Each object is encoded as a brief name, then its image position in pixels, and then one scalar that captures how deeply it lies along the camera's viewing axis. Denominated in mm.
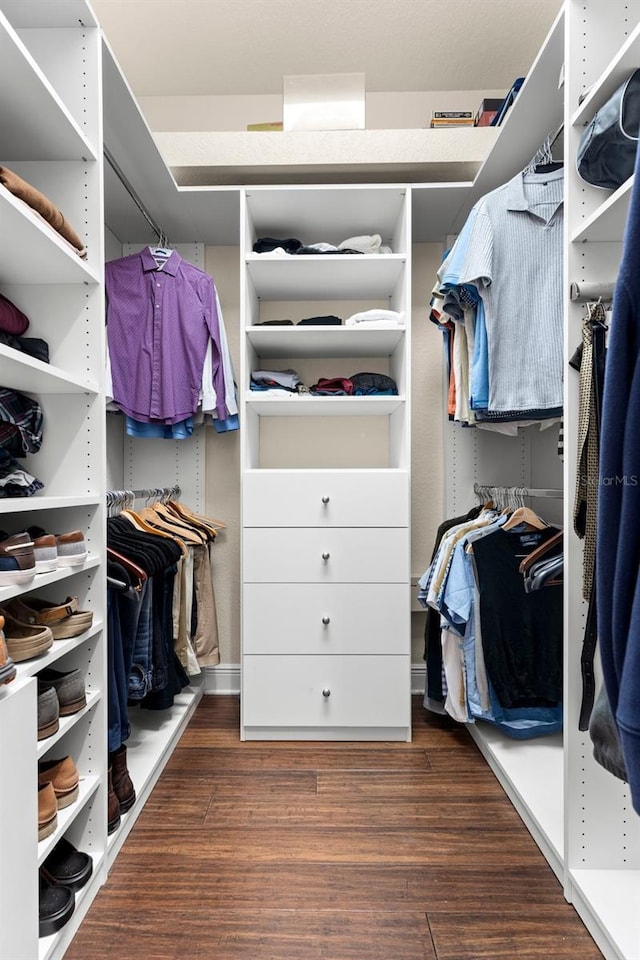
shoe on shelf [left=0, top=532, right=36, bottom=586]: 1046
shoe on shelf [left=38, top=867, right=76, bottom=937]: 1155
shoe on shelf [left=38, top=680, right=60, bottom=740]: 1167
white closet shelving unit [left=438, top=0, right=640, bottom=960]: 1215
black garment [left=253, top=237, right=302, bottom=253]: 2391
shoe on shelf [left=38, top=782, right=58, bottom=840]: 1151
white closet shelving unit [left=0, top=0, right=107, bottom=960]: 1368
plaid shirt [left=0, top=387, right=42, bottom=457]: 1312
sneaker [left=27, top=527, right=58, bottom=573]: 1199
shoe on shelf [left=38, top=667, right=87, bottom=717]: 1282
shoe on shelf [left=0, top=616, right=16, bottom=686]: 929
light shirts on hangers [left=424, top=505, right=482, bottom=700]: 2273
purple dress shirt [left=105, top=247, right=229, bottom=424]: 2357
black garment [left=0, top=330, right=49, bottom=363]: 1310
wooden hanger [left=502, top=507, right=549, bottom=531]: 2045
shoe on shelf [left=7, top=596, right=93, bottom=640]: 1270
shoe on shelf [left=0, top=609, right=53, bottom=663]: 1105
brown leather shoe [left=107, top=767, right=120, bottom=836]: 1503
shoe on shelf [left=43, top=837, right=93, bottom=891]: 1280
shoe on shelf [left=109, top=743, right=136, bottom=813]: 1590
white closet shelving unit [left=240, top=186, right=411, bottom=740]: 2225
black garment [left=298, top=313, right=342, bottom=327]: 2412
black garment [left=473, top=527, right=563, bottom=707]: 2004
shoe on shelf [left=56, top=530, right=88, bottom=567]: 1289
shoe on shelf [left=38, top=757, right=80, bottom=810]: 1263
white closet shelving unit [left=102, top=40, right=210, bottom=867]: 1748
